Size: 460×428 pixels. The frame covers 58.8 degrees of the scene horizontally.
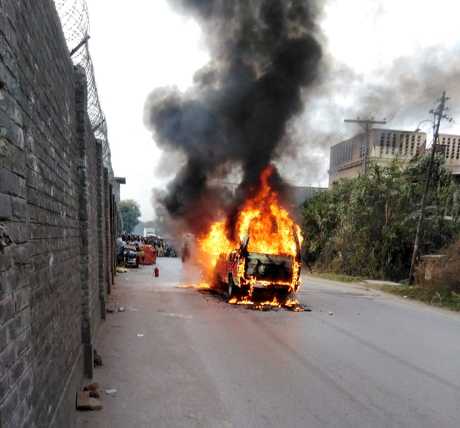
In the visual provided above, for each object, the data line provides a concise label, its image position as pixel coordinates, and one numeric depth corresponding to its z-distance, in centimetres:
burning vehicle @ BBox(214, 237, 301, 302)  1073
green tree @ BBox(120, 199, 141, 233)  8425
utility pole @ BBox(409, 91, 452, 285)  1647
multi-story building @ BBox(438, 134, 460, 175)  2997
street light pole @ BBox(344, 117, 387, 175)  2416
